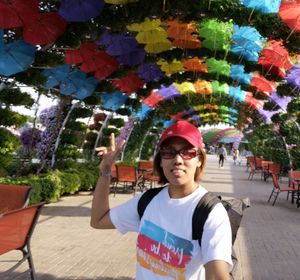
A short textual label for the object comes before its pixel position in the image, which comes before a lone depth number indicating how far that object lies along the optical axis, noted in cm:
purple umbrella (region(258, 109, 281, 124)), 1238
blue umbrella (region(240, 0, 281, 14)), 405
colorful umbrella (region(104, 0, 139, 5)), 379
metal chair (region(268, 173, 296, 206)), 685
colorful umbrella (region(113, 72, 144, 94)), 679
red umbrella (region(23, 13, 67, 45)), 400
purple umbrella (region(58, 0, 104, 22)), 385
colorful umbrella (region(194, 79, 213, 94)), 894
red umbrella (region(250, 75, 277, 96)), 777
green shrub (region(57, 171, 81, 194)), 653
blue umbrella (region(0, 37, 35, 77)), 409
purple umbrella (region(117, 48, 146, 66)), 576
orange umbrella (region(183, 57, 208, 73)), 675
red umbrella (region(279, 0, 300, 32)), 390
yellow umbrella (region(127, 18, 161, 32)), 474
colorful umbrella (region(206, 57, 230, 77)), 701
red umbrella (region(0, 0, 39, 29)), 366
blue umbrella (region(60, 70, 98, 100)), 586
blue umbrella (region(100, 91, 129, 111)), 730
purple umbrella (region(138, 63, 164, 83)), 672
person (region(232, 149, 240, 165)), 2392
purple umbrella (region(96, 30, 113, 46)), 502
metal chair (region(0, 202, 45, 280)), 215
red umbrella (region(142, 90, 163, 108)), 1013
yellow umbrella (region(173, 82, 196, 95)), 867
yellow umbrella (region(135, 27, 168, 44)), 494
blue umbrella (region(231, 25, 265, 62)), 548
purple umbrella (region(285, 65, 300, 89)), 694
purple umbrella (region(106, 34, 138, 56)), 527
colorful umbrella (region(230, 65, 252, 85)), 789
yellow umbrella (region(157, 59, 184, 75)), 640
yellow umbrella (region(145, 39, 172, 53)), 526
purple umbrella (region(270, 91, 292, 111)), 914
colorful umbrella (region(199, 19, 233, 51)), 534
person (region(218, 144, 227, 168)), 1916
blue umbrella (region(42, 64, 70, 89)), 538
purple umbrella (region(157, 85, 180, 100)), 968
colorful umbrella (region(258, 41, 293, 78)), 611
